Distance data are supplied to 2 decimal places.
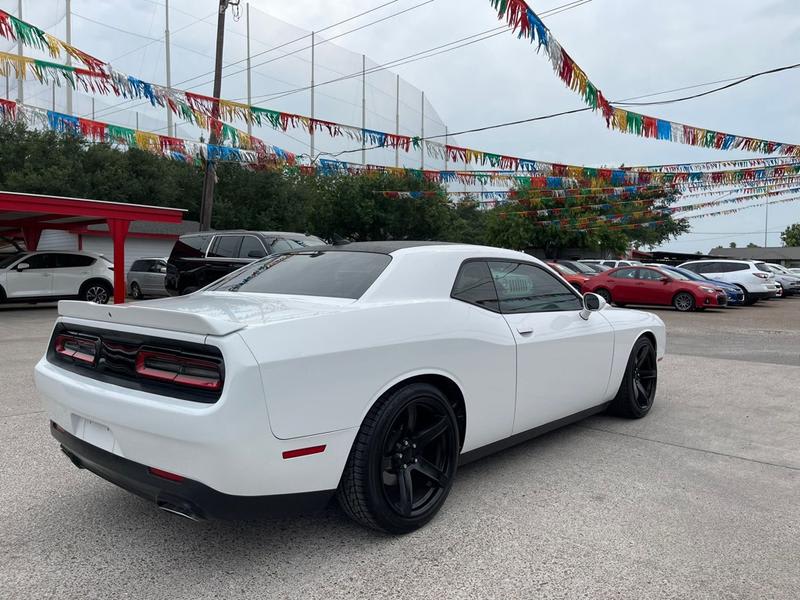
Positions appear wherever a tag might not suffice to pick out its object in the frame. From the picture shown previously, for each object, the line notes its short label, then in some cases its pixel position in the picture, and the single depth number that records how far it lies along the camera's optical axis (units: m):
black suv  11.58
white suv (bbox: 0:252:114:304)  15.59
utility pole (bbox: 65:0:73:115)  31.42
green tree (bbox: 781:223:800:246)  109.62
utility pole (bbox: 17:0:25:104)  10.86
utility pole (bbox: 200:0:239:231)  17.91
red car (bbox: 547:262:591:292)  18.33
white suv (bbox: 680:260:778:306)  21.06
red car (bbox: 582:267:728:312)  17.33
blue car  19.30
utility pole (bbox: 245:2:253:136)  31.31
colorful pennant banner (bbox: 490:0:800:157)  8.49
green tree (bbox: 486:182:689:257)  34.53
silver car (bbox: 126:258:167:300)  20.45
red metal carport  13.94
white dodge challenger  2.44
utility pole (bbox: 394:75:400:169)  39.34
